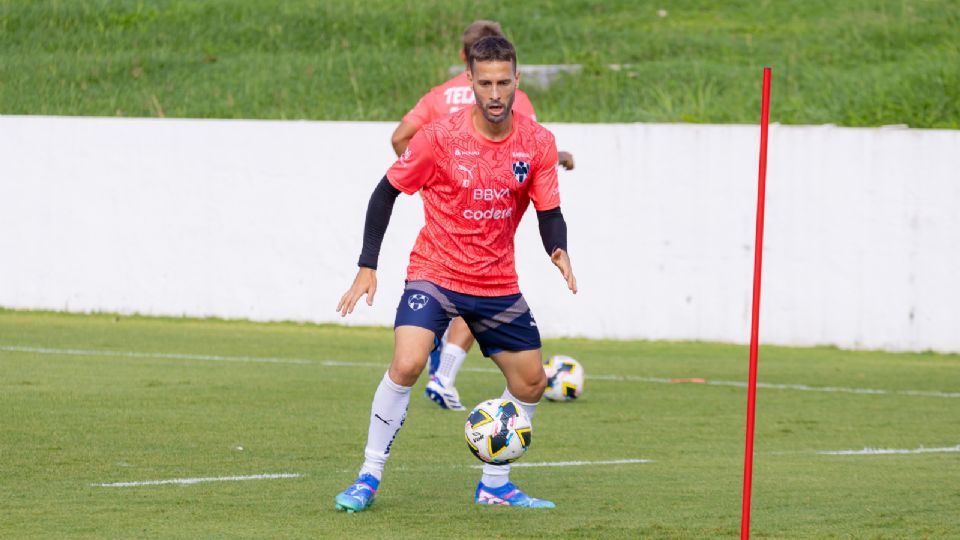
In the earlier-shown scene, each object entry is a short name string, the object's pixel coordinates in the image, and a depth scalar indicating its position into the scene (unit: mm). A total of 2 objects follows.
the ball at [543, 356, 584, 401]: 22953
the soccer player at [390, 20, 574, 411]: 21016
